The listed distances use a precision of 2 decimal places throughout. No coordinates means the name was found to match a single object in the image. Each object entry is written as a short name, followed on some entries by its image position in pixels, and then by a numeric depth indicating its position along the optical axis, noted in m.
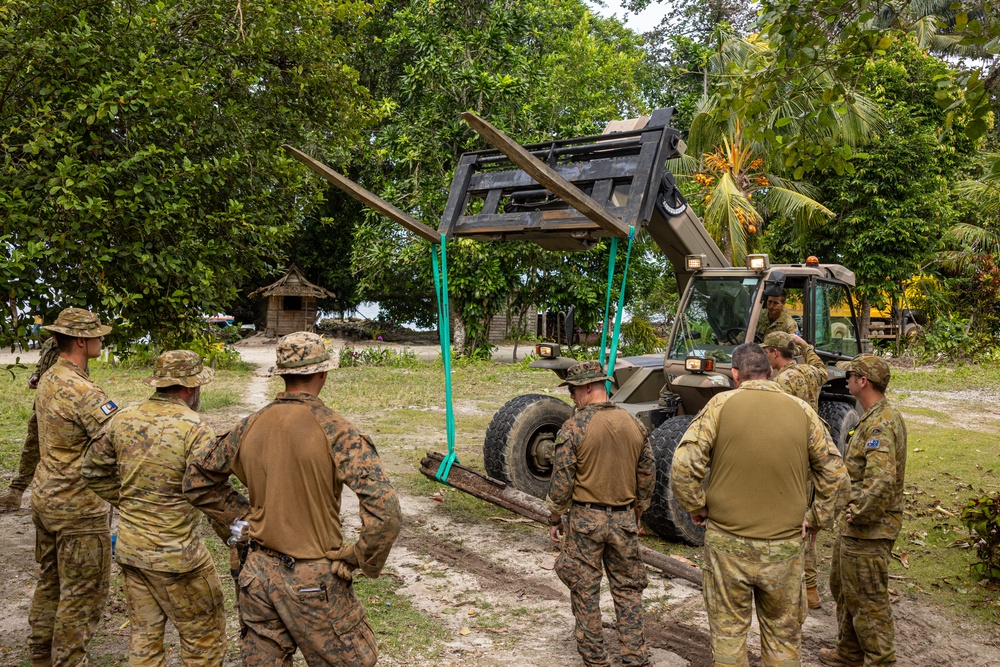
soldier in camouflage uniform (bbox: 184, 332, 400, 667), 3.32
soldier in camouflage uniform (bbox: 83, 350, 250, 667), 3.83
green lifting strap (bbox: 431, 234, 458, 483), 6.68
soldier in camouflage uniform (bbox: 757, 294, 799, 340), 7.34
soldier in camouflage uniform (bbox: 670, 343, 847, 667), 3.93
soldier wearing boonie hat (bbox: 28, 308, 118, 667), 4.38
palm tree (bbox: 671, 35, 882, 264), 18.62
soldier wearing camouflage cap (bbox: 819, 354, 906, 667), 4.52
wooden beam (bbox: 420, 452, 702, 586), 5.55
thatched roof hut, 32.19
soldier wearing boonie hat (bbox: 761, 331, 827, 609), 5.66
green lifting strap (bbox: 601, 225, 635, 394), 5.81
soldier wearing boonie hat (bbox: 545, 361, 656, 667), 4.59
